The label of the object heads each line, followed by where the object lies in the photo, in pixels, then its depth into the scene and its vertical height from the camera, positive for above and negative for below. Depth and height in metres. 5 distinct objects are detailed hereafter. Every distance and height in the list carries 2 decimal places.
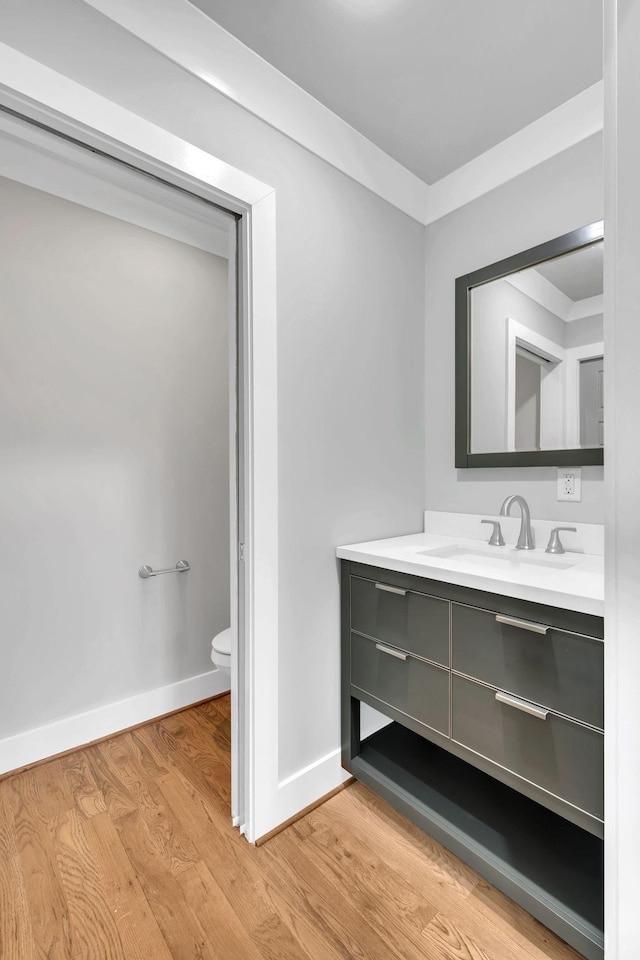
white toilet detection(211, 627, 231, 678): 1.90 -0.77
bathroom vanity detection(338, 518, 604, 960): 1.08 -0.66
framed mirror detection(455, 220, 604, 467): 1.57 +0.45
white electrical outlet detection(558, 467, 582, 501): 1.60 -0.03
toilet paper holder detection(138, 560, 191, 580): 2.15 -0.47
